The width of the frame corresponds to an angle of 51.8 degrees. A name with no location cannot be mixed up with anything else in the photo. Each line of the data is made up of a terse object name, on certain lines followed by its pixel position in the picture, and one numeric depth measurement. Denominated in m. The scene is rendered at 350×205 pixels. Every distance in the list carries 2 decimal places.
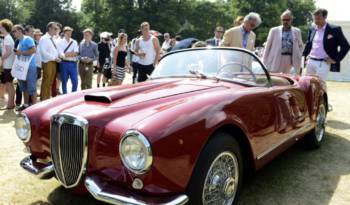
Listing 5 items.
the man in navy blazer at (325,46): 6.61
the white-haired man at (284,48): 6.63
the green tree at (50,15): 49.31
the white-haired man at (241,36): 6.16
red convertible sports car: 2.36
